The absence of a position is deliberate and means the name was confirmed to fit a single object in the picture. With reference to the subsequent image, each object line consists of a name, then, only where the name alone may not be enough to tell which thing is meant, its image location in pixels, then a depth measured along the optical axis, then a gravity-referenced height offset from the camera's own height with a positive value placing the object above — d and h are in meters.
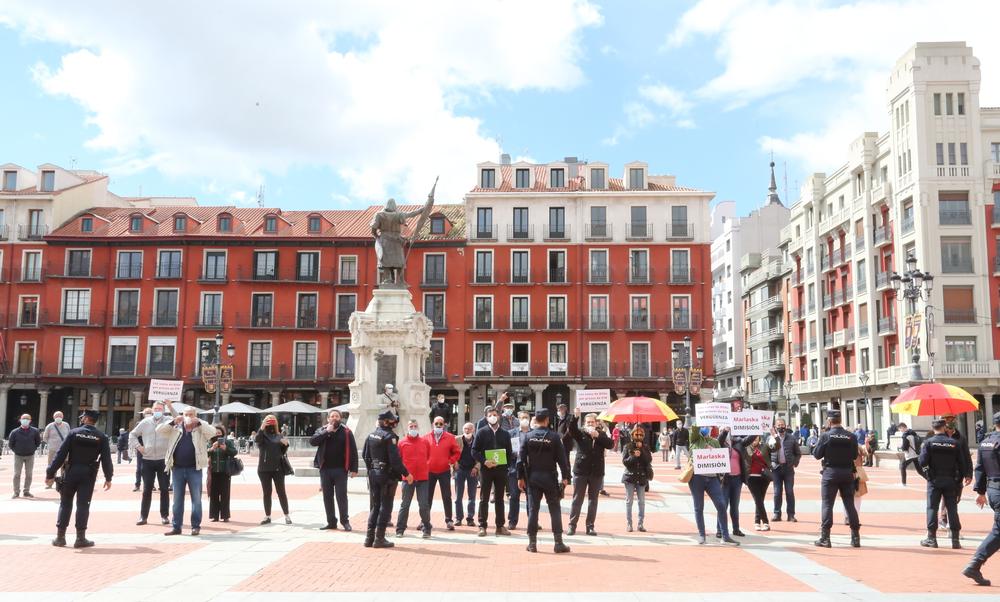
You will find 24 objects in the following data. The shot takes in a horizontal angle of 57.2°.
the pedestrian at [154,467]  13.70 -0.99
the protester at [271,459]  13.79 -0.87
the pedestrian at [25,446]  18.59 -0.95
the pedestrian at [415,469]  12.25 -0.90
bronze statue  25.50 +4.40
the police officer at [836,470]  11.79 -0.87
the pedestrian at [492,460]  12.88 -0.81
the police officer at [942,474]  11.80 -0.91
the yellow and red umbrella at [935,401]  15.09 +0.04
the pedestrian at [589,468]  12.84 -0.92
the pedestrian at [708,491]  12.13 -1.22
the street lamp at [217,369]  36.13 +1.27
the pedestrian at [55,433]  18.56 -0.66
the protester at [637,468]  13.31 -0.95
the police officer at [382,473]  11.59 -0.92
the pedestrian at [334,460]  12.97 -0.83
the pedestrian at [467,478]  13.94 -1.16
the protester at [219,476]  14.16 -1.17
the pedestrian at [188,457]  12.65 -0.79
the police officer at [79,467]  11.63 -0.85
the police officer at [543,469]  11.19 -0.83
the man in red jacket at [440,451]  13.10 -0.71
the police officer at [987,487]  9.24 -0.91
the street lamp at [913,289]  26.83 +3.40
